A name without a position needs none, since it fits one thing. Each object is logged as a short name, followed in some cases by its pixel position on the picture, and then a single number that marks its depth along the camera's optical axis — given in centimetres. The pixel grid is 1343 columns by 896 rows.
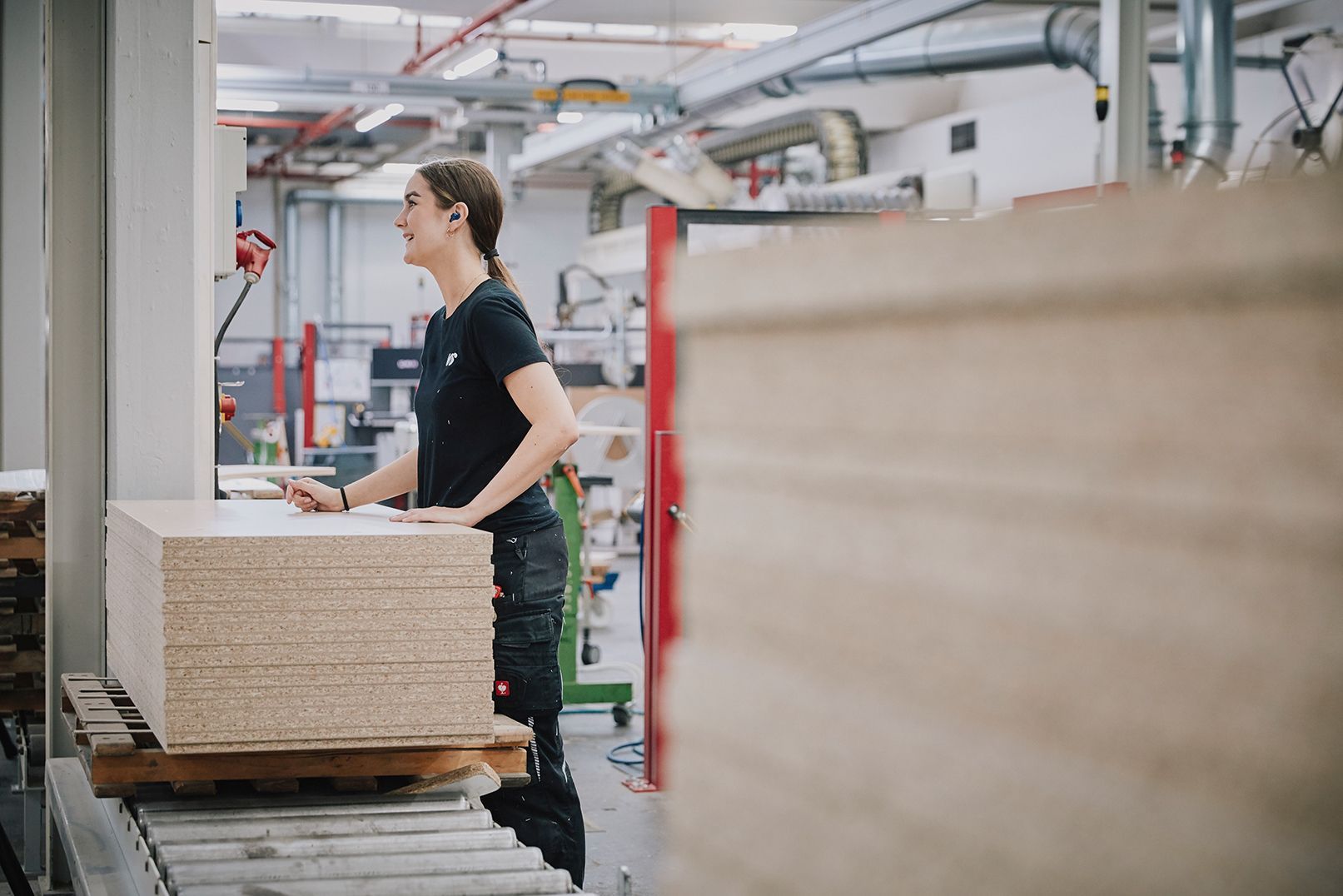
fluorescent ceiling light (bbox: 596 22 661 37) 1088
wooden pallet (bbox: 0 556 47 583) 392
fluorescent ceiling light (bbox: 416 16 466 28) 1079
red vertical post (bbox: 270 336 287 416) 1192
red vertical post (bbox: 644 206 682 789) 415
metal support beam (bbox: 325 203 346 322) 1717
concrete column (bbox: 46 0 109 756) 302
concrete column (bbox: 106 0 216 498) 295
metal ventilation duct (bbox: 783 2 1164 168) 697
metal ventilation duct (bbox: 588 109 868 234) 1080
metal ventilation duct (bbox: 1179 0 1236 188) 600
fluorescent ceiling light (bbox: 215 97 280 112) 1012
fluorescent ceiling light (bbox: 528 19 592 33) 1057
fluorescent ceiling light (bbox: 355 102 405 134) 1035
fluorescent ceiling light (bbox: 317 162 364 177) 1689
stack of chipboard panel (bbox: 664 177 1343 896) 52
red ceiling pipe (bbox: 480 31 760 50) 1050
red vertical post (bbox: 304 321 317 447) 1144
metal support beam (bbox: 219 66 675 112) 947
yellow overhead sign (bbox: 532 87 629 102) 955
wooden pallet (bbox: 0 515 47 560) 388
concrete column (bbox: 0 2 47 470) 567
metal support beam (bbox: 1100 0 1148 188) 512
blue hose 481
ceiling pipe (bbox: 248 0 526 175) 876
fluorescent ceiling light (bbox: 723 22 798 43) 1005
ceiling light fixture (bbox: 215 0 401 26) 891
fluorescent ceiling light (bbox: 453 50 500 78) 922
